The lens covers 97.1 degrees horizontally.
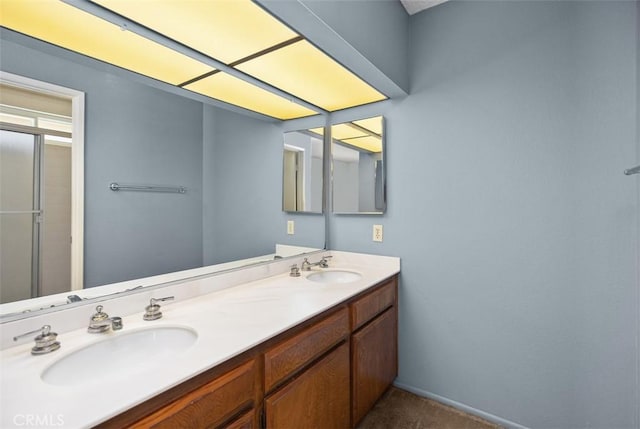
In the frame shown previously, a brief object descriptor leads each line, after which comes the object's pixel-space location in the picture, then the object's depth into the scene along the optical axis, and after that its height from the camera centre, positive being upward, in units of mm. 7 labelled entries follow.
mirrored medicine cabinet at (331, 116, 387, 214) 2055 +361
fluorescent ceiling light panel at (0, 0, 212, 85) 931 +670
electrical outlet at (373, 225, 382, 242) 2061 -138
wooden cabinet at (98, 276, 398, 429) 761 -617
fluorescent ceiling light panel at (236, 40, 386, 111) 1446 +819
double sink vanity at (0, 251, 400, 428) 669 -434
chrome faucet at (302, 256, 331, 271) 1969 -366
